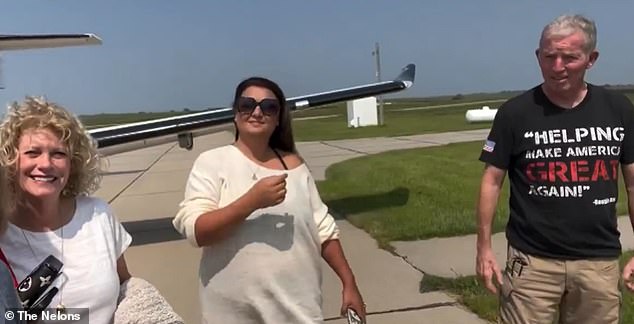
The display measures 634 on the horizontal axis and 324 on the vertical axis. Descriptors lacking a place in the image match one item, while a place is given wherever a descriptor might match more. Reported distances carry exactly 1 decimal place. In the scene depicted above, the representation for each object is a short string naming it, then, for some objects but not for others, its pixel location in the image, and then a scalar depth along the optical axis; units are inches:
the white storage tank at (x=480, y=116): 1307.8
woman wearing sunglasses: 91.0
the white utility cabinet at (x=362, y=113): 1378.0
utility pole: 1408.0
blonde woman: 76.5
